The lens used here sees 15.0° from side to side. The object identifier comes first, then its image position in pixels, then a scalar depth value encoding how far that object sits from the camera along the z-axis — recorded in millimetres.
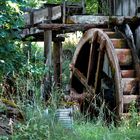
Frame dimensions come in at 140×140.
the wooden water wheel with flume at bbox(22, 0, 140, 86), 10416
